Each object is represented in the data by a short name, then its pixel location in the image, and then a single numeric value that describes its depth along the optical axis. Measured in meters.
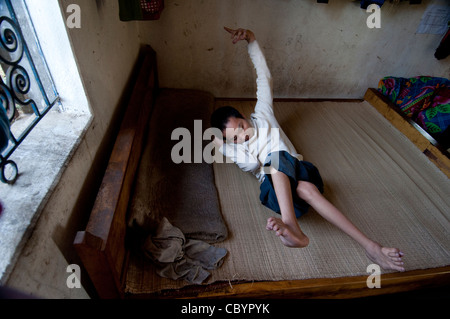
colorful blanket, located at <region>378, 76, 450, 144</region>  2.04
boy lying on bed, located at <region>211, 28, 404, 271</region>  1.12
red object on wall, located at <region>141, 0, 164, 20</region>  1.46
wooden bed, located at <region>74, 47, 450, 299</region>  0.75
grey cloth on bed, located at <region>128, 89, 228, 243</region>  1.13
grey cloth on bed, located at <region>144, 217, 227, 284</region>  1.02
